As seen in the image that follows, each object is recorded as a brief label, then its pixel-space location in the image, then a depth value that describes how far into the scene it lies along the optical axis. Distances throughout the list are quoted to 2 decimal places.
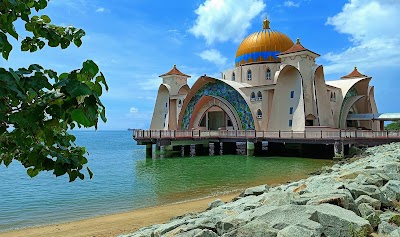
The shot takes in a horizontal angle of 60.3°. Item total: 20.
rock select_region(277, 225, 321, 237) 4.08
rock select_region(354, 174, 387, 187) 7.29
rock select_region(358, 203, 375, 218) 5.29
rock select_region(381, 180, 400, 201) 6.72
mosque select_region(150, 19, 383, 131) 31.67
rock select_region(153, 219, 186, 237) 5.97
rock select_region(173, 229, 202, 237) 4.96
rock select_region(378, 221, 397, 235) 4.62
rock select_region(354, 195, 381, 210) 5.82
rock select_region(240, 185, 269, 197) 9.86
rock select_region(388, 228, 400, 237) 4.12
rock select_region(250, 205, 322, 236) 4.41
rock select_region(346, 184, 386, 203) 6.19
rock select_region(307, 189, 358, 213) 5.30
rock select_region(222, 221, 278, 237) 4.27
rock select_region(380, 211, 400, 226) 5.02
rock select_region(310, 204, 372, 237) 4.40
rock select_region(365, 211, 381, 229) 4.98
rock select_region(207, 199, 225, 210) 9.17
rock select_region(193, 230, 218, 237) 4.80
